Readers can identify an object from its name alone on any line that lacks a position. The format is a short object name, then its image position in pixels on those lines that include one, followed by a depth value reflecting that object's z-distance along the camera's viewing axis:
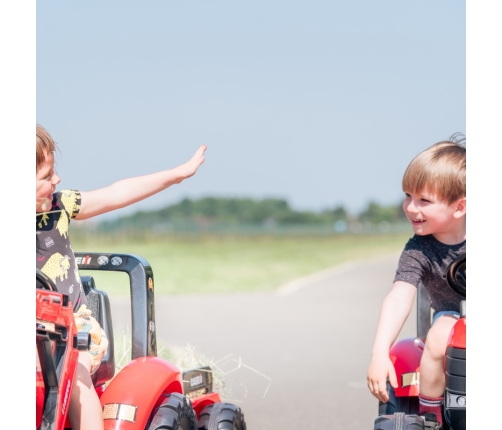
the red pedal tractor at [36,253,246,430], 5.07
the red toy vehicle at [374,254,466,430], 5.77
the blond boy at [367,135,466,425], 6.16
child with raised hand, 5.62
